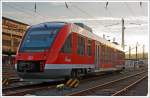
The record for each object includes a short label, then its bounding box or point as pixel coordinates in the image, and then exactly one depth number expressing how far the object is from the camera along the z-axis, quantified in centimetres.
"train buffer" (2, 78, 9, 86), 1625
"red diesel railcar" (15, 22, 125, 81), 1581
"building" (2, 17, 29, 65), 4369
